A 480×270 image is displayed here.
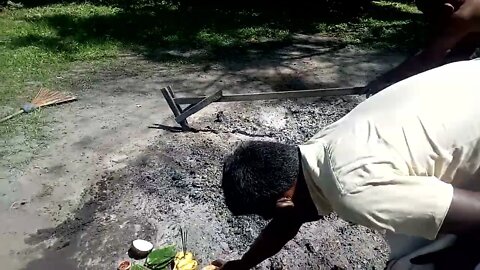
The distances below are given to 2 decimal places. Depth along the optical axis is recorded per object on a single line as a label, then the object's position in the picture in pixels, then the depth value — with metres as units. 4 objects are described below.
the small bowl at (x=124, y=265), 3.10
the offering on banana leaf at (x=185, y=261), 3.03
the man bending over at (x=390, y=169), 1.59
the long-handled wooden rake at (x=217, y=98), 4.25
